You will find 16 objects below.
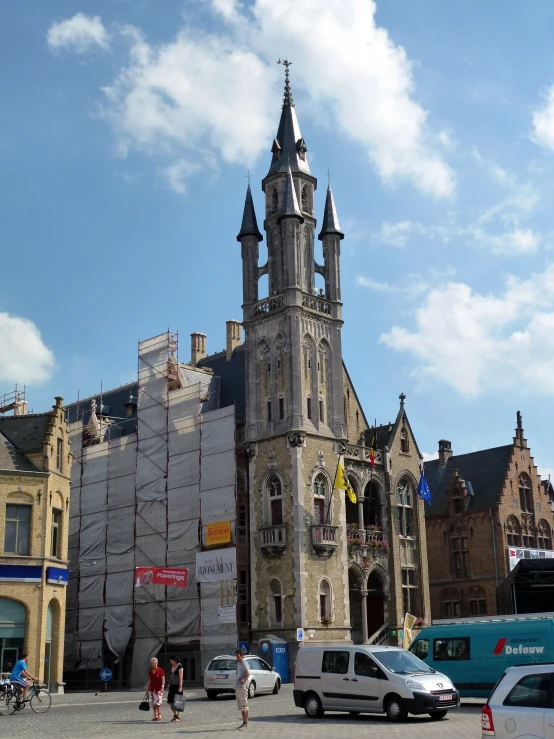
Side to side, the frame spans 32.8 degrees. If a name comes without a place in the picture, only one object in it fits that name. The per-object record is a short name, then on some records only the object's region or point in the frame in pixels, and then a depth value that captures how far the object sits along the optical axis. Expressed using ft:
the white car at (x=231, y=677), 104.06
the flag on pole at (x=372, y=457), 170.50
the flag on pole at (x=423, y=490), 174.60
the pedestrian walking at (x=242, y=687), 68.23
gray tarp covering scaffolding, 158.20
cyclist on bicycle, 88.48
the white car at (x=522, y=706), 41.29
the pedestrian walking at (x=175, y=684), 77.61
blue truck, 80.48
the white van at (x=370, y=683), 70.69
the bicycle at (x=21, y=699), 88.17
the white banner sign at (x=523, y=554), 191.72
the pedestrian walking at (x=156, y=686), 78.64
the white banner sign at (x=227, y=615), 150.41
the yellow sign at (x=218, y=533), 153.79
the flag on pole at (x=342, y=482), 156.66
